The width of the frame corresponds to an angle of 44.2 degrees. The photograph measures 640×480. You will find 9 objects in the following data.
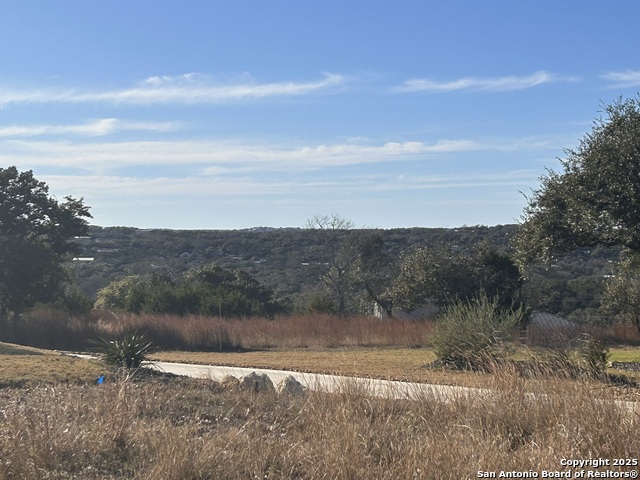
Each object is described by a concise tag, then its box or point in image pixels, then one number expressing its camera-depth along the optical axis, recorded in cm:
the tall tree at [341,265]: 5344
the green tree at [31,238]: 3516
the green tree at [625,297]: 3953
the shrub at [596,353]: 1450
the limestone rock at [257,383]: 1244
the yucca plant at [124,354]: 1572
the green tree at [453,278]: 3700
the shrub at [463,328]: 1745
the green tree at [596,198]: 1800
